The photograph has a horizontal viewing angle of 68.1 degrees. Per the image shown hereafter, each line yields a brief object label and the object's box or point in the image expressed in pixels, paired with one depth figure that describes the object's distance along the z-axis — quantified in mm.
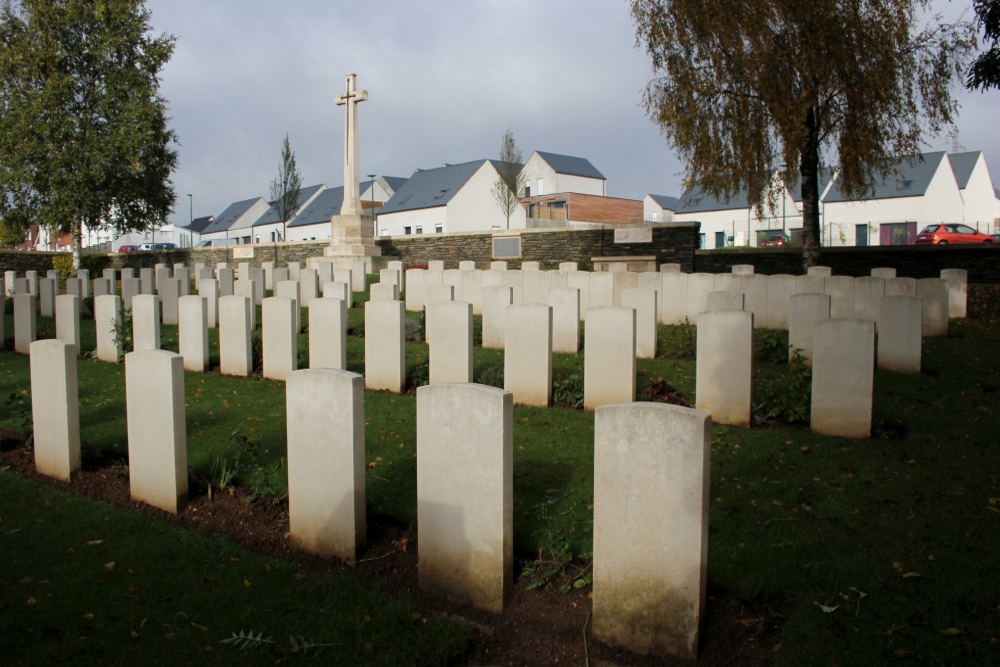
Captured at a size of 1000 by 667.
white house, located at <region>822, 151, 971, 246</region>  43812
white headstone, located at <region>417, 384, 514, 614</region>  3672
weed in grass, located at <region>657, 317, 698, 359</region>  9891
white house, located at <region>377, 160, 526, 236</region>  49781
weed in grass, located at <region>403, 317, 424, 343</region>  11305
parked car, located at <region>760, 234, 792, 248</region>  39328
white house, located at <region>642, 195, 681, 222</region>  62250
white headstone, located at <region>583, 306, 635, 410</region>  7066
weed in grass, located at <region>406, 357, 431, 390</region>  8375
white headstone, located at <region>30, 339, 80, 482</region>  5516
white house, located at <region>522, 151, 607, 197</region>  56438
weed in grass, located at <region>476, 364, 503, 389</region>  8023
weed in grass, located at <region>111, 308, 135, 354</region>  9905
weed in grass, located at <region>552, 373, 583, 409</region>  7449
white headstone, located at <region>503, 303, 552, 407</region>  7441
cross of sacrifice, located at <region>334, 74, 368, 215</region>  24203
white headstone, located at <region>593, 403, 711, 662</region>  3145
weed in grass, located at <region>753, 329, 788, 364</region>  8930
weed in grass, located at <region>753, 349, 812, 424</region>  6395
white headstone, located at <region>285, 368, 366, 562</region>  4180
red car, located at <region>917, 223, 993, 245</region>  31469
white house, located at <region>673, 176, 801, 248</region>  50656
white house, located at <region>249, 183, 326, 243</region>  62969
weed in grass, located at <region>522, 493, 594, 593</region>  3771
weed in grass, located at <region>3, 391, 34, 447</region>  6322
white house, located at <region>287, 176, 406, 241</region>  58500
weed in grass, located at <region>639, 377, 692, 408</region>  6762
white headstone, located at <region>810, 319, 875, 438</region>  5891
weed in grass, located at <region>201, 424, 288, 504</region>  4949
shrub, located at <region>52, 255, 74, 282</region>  29508
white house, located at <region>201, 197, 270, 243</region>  68312
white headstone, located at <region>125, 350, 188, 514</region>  4902
